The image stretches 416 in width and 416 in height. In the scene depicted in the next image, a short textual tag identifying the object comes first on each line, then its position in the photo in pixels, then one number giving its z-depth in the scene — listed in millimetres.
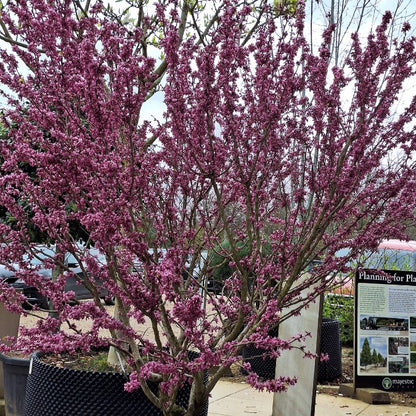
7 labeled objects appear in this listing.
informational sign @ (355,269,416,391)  5996
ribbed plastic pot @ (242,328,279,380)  6418
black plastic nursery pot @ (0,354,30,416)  4551
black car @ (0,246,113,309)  13164
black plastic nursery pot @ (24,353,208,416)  3258
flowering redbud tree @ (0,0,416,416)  2758
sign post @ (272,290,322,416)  4375
